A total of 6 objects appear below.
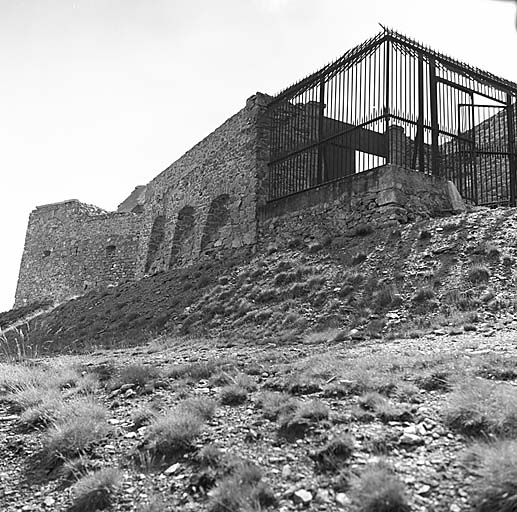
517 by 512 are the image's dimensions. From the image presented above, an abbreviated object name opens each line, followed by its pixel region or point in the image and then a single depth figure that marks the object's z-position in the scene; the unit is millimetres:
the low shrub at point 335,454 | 3984
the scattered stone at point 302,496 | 3674
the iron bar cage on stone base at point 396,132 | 12164
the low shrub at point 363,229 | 11680
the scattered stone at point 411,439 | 4090
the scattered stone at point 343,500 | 3523
